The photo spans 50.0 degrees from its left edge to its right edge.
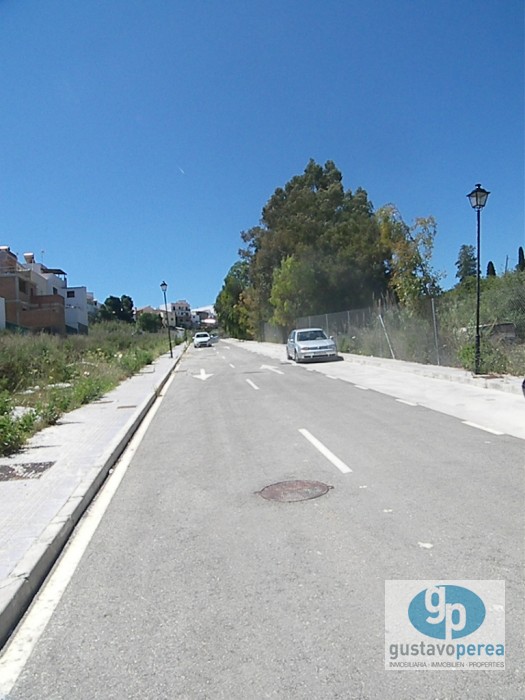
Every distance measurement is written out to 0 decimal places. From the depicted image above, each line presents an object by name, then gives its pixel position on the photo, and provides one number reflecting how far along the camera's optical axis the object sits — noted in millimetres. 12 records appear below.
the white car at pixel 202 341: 65250
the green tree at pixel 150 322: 108500
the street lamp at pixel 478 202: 15452
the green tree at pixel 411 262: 23875
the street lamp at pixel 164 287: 37403
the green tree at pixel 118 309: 115431
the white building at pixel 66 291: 73562
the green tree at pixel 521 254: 62019
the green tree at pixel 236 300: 79000
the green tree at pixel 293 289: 45656
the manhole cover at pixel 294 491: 5977
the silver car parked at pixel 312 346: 28391
